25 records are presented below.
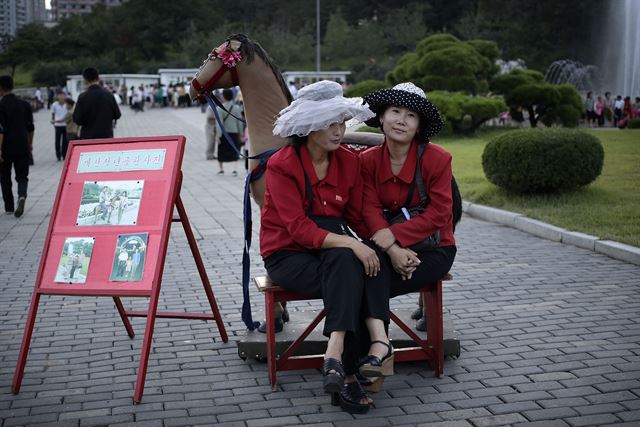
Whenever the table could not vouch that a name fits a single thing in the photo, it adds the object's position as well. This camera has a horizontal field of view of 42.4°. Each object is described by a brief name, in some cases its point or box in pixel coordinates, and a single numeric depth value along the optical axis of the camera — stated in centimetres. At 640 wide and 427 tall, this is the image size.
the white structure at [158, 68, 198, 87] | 5769
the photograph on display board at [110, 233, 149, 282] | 496
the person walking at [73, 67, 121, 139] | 1225
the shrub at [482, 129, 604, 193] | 1071
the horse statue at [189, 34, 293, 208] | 557
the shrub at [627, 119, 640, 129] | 2616
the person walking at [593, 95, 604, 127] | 3098
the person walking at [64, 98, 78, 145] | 1931
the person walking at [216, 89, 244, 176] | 1720
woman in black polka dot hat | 487
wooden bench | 487
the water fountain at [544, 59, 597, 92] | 4762
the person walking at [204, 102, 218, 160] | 2070
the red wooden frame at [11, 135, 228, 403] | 484
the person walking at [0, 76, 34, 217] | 1198
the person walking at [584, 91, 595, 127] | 3128
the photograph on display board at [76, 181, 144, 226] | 517
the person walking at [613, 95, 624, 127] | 3033
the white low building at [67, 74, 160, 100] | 5889
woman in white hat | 455
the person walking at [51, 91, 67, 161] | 2122
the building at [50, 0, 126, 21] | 16825
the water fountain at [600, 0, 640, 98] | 3798
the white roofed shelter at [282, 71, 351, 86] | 5041
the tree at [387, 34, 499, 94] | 2531
